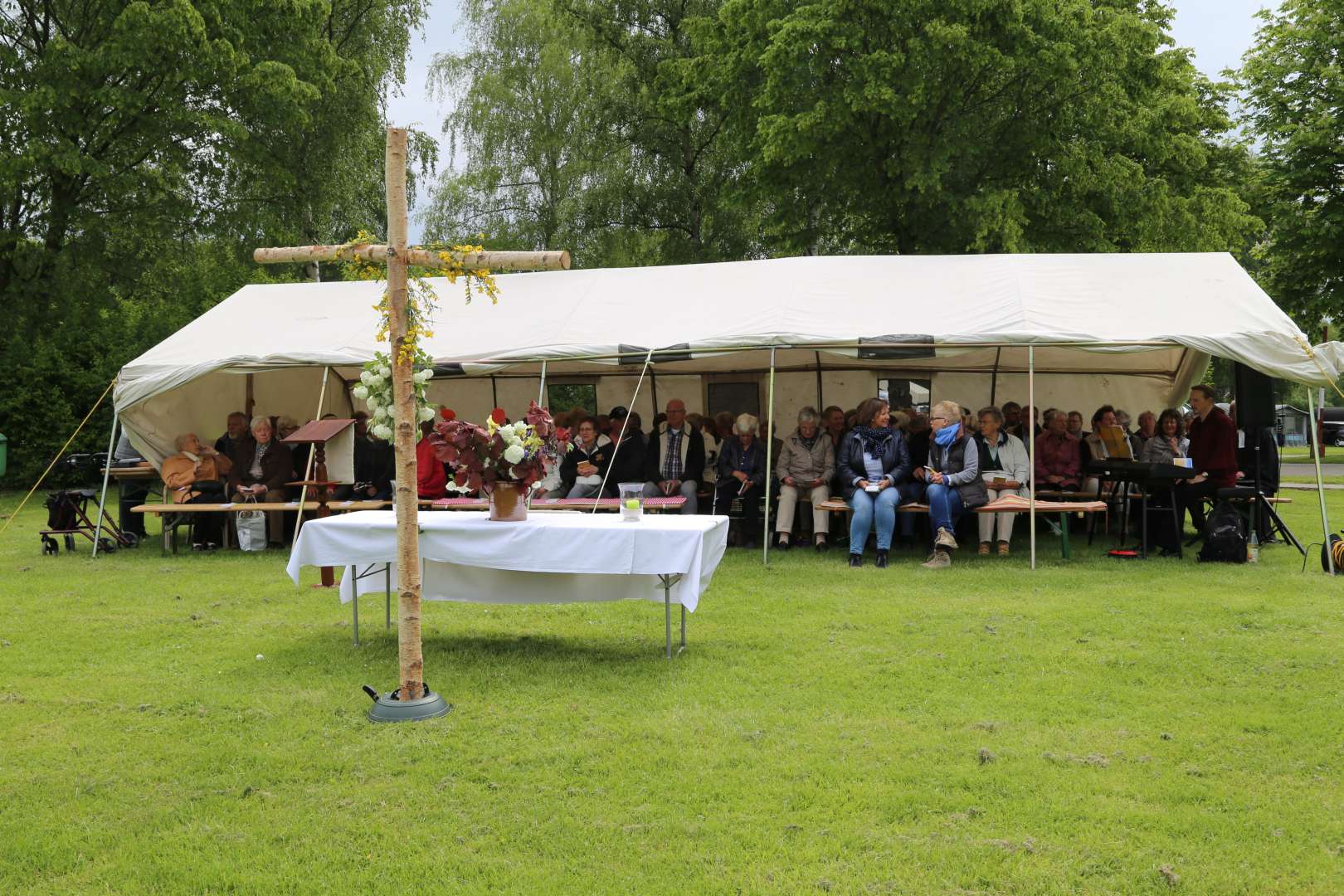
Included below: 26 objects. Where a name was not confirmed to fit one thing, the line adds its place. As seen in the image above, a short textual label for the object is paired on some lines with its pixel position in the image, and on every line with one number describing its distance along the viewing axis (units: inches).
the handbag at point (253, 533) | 434.9
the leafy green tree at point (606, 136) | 931.3
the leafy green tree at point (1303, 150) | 840.3
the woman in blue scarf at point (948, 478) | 367.6
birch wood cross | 195.0
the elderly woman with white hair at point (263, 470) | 446.6
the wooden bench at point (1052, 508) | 359.9
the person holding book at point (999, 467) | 393.4
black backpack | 358.9
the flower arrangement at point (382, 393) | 214.7
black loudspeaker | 401.1
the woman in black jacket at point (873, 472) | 372.2
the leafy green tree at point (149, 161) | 740.6
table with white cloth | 227.9
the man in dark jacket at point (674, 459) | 442.0
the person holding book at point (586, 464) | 447.5
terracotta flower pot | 240.8
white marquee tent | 375.2
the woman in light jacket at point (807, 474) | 404.2
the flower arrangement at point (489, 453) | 240.1
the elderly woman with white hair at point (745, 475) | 421.4
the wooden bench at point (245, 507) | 409.4
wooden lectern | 376.8
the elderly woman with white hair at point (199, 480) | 442.1
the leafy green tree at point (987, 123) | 689.6
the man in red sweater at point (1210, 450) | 375.2
